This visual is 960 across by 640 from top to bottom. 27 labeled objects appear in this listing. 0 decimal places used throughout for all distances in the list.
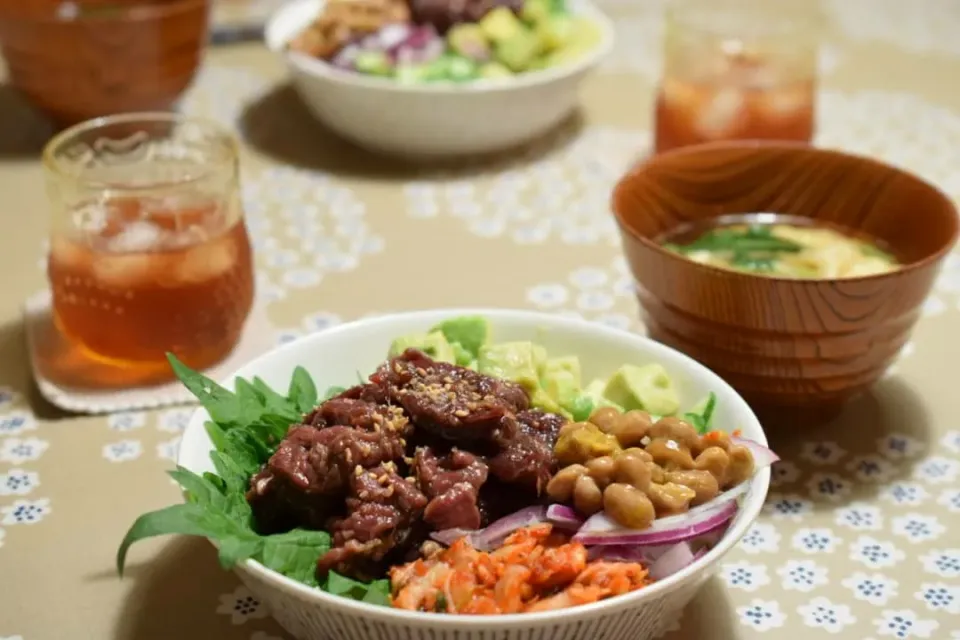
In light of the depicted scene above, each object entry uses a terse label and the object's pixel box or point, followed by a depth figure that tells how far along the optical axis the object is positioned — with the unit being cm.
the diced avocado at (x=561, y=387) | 60
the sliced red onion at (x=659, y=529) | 53
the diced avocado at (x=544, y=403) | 59
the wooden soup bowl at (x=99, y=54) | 82
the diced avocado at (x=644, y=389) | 59
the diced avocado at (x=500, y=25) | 88
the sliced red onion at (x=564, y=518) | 54
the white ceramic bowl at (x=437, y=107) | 82
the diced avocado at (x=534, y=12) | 90
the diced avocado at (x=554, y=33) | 88
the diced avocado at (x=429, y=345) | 60
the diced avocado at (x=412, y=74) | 85
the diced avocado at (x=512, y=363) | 59
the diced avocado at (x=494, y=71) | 85
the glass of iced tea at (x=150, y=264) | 65
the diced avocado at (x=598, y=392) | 59
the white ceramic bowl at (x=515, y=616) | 50
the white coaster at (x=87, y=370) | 66
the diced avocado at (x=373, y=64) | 85
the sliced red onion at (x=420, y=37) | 88
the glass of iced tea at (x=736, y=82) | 80
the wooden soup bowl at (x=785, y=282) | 61
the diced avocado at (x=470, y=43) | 87
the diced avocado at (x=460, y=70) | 85
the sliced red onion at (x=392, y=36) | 87
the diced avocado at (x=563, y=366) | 61
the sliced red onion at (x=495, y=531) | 53
